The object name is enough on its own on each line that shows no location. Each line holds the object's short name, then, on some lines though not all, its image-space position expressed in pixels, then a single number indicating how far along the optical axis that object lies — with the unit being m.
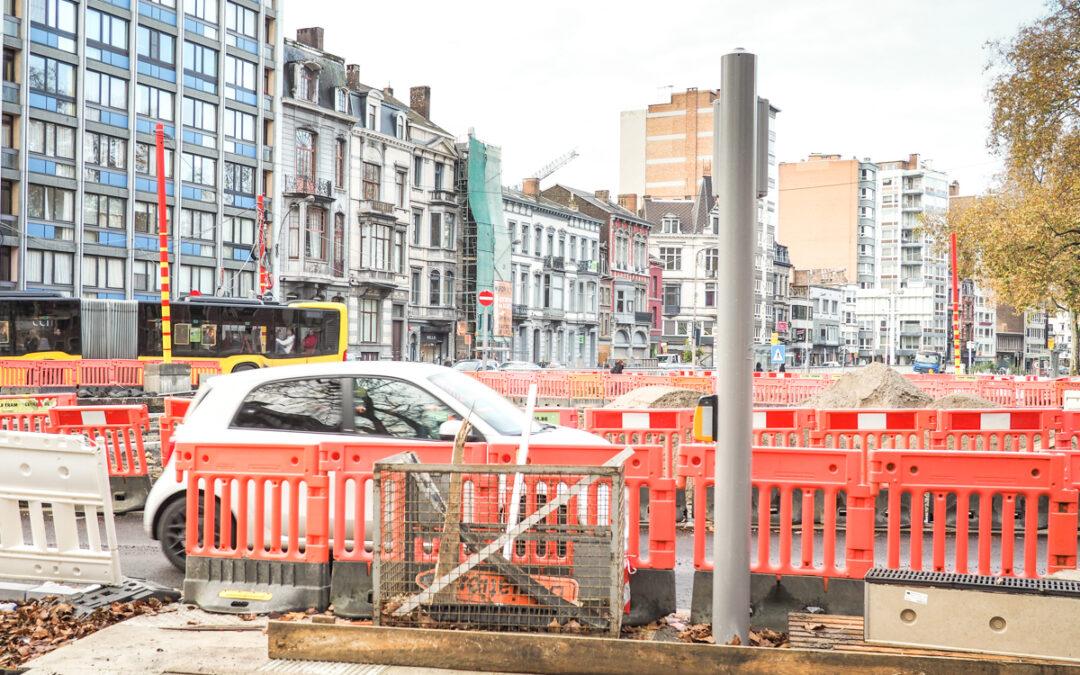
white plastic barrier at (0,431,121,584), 7.76
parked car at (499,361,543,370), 55.87
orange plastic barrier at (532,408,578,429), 14.55
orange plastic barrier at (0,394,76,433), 14.45
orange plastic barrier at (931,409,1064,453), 13.16
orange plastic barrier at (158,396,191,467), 13.08
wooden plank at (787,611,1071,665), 5.89
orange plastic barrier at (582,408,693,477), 13.50
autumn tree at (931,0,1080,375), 29.08
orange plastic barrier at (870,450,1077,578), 7.48
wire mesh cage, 6.43
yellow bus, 38.84
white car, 9.16
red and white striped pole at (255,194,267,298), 50.93
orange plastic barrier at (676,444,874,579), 7.42
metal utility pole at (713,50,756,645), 6.30
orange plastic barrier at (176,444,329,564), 7.76
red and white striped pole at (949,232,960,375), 41.48
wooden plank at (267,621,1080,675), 5.90
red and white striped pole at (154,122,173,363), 31.25
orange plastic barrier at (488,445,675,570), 7.41
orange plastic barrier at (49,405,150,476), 13.29
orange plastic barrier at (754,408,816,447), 13.50
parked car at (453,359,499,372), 50.95
